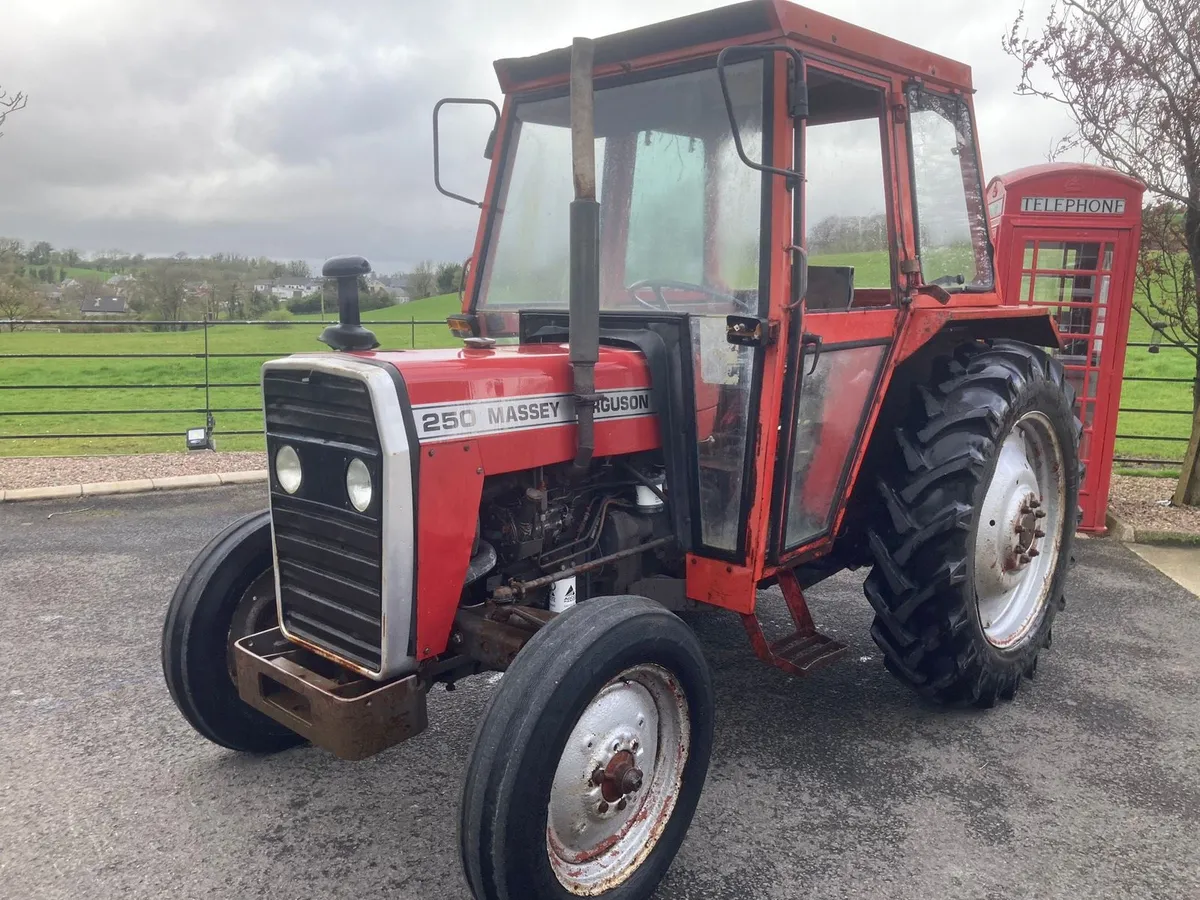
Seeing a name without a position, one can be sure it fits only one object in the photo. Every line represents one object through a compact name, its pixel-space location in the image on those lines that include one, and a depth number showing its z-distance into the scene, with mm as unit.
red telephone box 5637
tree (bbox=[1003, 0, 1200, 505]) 5590
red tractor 2326
